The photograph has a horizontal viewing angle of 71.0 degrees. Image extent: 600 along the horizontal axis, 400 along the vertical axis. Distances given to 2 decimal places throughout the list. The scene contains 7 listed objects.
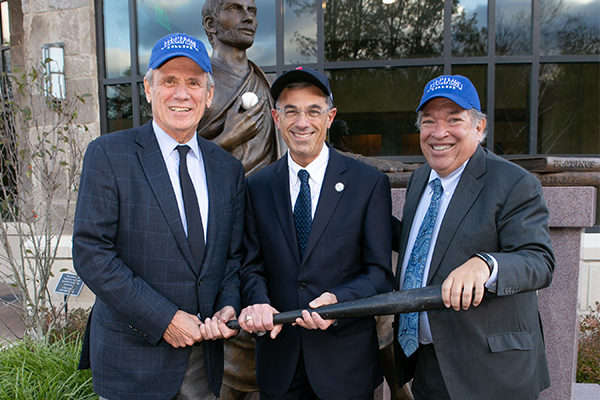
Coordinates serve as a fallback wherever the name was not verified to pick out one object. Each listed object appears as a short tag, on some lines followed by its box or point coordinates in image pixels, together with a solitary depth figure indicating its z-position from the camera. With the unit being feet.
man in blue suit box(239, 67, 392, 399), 5.76
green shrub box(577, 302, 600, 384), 13.25
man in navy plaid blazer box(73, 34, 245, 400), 4.88
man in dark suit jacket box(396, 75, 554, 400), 5.25
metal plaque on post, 15.71
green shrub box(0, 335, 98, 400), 9.28
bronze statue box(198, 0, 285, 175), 9.07
